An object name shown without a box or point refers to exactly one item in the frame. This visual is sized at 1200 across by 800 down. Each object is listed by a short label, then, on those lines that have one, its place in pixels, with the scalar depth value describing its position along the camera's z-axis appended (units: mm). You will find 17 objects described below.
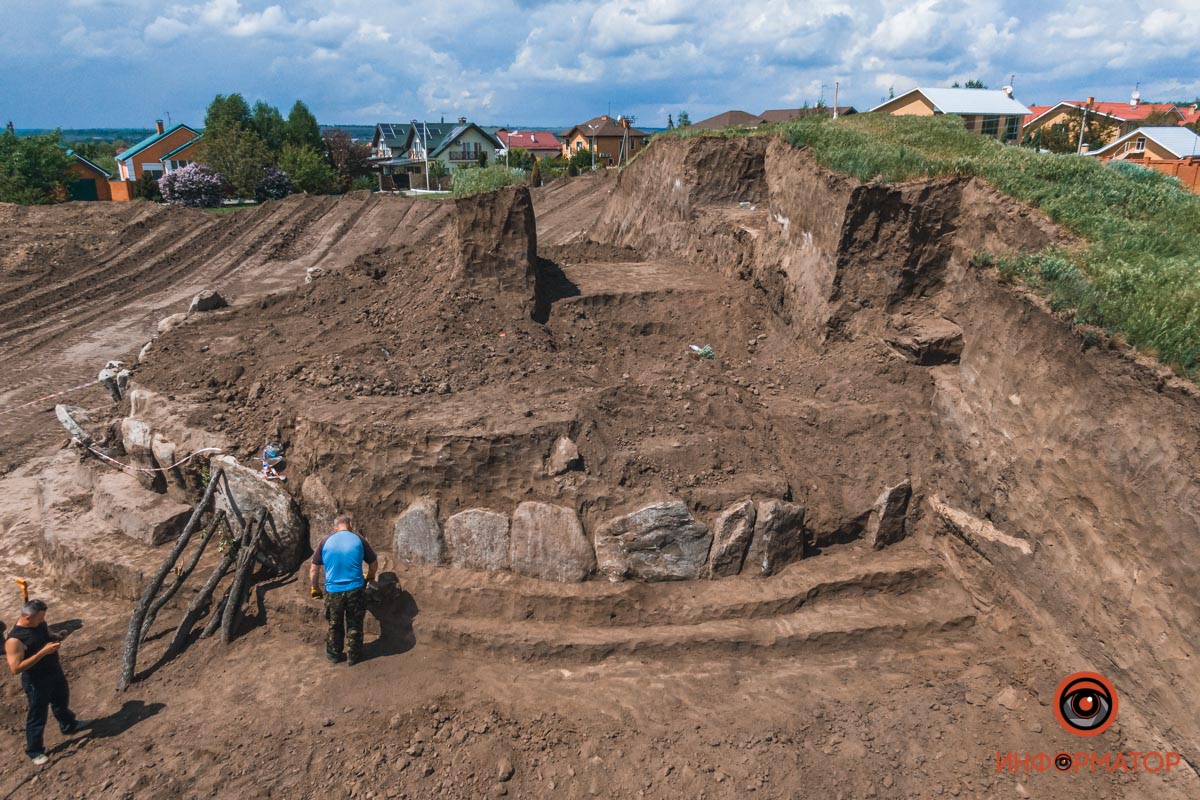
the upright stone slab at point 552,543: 6645
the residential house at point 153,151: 51938
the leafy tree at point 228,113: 41719
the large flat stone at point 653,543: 6586
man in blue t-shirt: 6035
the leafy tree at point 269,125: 45562
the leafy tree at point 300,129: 46188
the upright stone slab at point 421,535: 6812
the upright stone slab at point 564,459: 6758
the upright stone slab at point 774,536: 6707
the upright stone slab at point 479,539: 6732
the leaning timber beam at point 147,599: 6094
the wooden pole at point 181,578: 6605
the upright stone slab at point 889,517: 7195
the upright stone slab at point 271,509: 6961
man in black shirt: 5160
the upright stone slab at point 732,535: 6676
